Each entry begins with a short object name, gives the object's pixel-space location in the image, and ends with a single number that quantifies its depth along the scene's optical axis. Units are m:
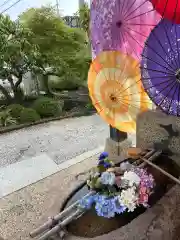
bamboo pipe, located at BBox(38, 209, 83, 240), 1.27
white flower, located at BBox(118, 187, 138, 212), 1.26
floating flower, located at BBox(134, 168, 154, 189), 1.37
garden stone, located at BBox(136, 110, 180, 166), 1.73
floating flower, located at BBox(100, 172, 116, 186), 1.32
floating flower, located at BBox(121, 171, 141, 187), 1.33
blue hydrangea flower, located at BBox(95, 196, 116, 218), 1.26
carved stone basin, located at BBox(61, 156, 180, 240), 1.29
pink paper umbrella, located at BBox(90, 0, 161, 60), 1.52
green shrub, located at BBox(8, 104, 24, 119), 5.56
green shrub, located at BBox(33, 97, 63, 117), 5.86
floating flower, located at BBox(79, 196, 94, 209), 1.31
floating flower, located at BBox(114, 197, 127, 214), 1.26
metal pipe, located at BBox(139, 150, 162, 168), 1.61
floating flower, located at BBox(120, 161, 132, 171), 1.47
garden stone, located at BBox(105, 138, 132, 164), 2.85
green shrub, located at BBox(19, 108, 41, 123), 5.39
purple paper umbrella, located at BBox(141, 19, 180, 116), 1.30
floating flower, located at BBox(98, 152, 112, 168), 1.52
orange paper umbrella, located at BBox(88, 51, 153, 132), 1.66
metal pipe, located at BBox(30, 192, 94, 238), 1.32
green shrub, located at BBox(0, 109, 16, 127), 5.23
